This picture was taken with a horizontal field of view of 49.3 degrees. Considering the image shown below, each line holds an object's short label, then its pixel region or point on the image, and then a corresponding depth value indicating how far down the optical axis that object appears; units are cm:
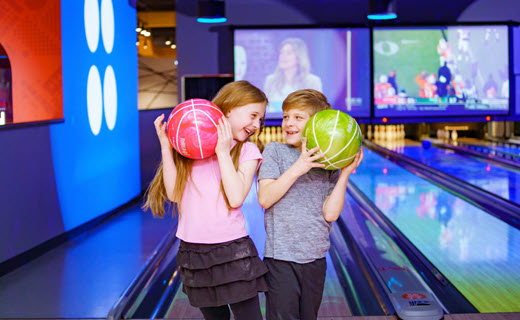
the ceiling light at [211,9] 816
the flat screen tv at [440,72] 929
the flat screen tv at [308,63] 923
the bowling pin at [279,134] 998
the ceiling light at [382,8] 744
